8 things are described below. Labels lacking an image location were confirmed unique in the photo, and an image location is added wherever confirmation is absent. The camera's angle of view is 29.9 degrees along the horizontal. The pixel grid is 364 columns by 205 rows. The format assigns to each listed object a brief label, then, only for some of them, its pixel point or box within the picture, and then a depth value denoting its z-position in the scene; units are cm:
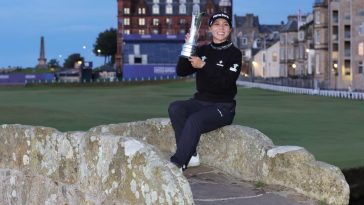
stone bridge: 711
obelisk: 17538
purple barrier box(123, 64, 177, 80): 13900
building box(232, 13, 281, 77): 17675
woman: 1021
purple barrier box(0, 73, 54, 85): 12262
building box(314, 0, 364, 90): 9181
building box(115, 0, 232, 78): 19362
